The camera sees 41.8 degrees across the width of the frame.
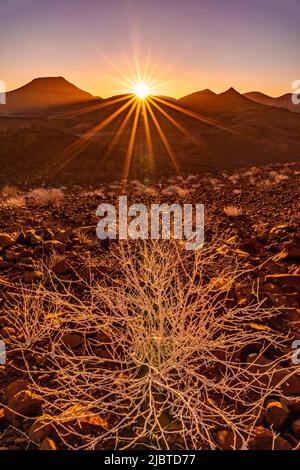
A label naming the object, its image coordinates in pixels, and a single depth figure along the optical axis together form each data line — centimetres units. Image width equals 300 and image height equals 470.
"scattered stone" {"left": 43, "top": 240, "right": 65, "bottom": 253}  532
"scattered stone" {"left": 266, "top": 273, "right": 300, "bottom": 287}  402
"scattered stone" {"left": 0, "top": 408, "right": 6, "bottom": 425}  251
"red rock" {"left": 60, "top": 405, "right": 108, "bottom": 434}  234
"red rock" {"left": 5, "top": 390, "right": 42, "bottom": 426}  248
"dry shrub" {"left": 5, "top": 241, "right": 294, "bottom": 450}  231
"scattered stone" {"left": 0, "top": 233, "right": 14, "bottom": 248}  542
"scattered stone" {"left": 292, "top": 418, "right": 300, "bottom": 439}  227
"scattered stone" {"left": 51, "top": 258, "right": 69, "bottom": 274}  448
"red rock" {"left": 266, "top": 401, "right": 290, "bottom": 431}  231
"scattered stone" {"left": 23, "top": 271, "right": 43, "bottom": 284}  432
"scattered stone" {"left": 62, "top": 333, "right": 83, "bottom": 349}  321
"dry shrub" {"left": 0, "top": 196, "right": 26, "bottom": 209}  896
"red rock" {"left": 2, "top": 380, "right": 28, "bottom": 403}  266
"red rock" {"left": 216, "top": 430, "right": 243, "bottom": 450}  220
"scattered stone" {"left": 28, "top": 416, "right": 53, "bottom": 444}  232
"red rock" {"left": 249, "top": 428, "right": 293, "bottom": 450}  218
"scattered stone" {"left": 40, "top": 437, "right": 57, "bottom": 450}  221
